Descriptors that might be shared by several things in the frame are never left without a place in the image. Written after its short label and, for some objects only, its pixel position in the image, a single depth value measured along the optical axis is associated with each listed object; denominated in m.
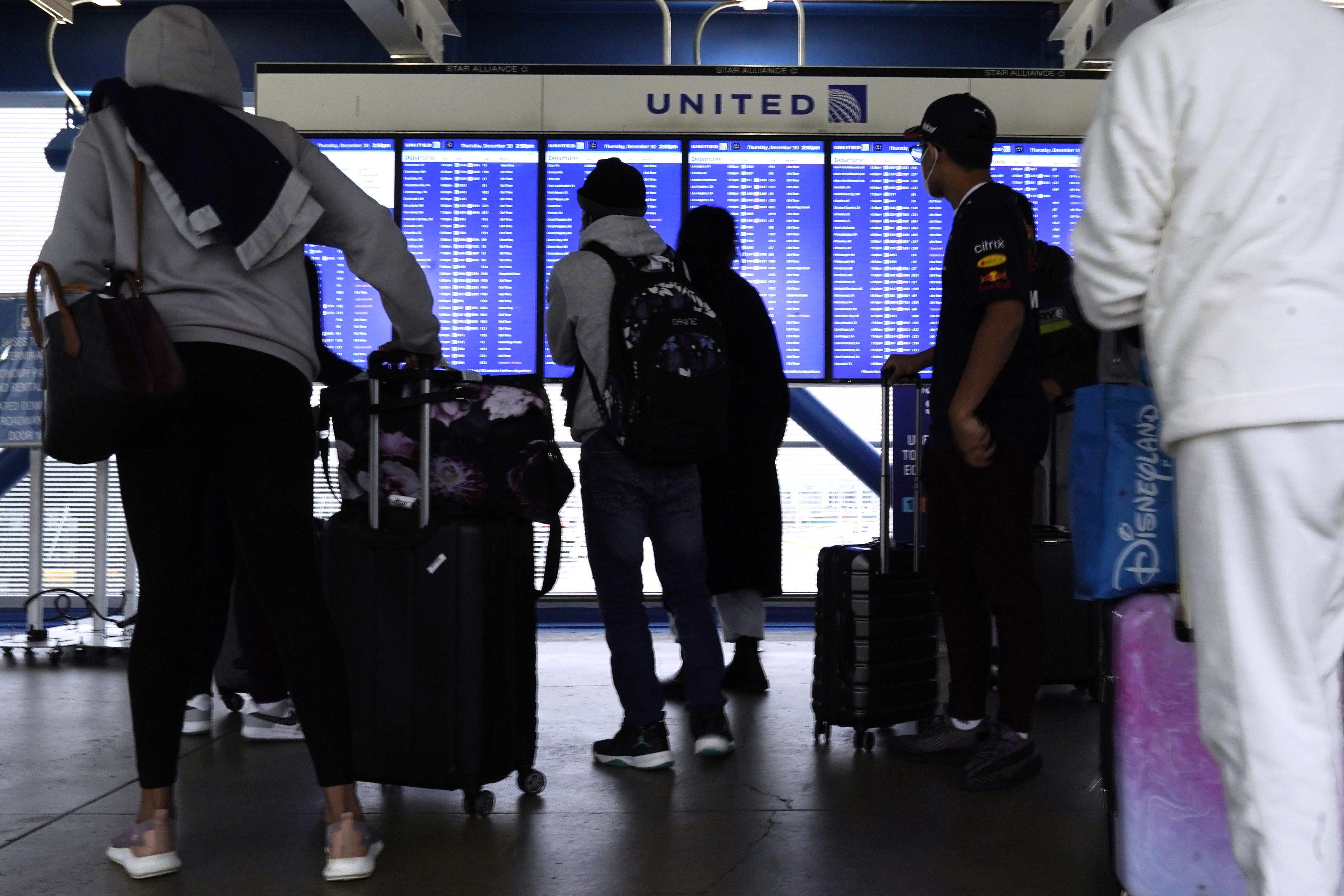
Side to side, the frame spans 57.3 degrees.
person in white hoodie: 1.36
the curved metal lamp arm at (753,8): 5.90
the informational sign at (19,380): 5.44
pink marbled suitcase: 1.83
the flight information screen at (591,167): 5.71
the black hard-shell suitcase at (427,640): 2.55
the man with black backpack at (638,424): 2.95
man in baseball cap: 2.78
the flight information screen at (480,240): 5.72
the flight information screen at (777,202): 5.72
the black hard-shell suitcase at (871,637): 3.30
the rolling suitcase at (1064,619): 4.00
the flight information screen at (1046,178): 5.74
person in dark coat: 4.04
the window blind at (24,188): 7.46
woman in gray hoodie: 2.10
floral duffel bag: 2.62
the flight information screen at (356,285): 5.72
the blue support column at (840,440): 7.14
